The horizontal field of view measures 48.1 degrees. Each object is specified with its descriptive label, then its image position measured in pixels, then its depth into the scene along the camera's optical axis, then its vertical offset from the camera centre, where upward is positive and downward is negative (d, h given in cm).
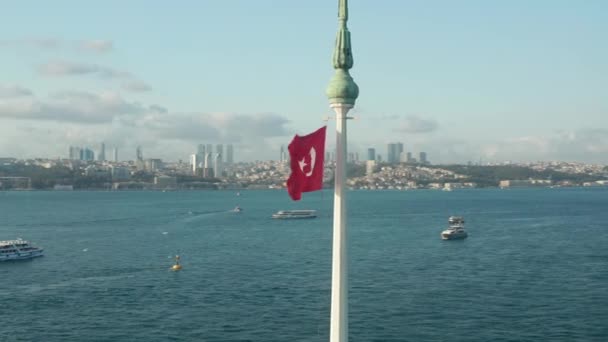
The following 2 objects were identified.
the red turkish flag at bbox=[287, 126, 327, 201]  1416 +33
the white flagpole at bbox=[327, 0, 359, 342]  1431 +56
